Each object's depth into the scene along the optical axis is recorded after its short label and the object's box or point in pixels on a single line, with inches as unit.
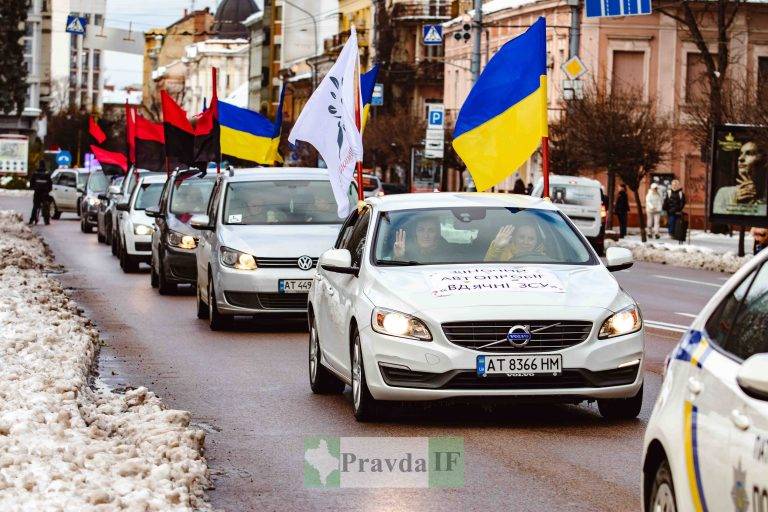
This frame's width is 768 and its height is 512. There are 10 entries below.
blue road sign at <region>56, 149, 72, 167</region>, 4279.0
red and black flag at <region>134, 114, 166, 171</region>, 1523.1
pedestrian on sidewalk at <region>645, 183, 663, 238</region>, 2010.3
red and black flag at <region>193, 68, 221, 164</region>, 1198.3
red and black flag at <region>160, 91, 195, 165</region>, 1241.4
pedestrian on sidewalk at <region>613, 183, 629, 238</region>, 2091.5
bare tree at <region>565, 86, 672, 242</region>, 2007.9
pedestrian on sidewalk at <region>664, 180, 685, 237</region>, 1959.9
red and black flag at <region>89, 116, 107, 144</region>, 2078.0
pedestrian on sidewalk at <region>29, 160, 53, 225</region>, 2072.7
